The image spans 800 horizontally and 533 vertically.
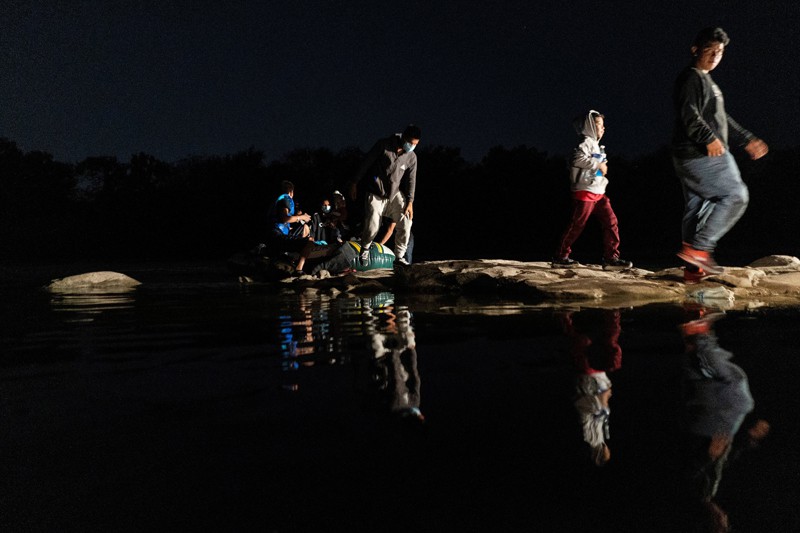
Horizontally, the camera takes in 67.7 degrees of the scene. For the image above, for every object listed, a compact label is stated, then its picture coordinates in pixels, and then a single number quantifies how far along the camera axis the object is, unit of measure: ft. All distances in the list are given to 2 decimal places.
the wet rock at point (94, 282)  34.40
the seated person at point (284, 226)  36.79
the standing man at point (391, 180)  29.99
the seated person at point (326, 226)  40.38
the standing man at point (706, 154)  19.24
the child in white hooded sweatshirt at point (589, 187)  25.22
